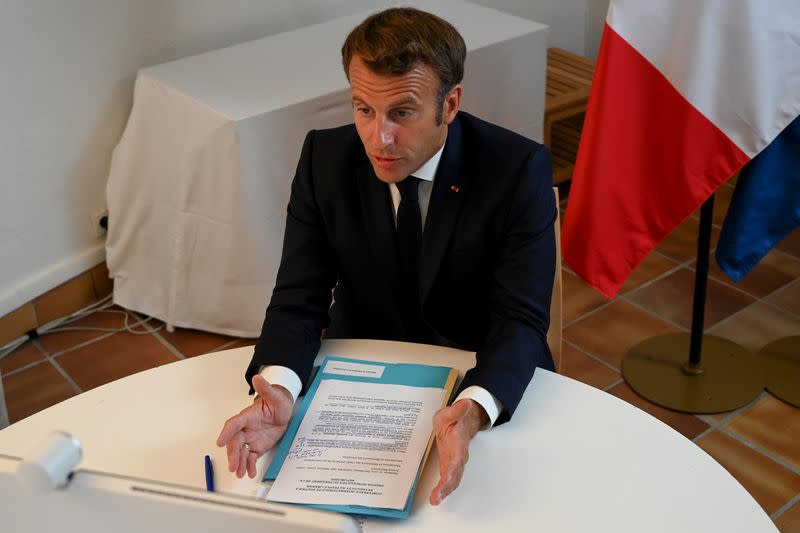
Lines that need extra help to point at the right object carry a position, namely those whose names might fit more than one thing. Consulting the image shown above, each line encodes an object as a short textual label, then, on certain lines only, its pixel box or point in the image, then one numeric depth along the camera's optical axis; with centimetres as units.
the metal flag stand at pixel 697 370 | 255
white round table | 117
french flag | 205
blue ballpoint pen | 125
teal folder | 138
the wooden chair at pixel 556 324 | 178
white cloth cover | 264
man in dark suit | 145
